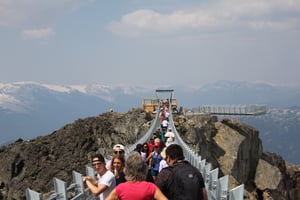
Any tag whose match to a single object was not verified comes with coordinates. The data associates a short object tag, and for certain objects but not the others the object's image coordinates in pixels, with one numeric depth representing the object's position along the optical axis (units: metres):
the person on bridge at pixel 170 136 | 15.59
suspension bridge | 8.88
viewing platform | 62.11
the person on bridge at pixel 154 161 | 11.55
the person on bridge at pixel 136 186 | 6.25
